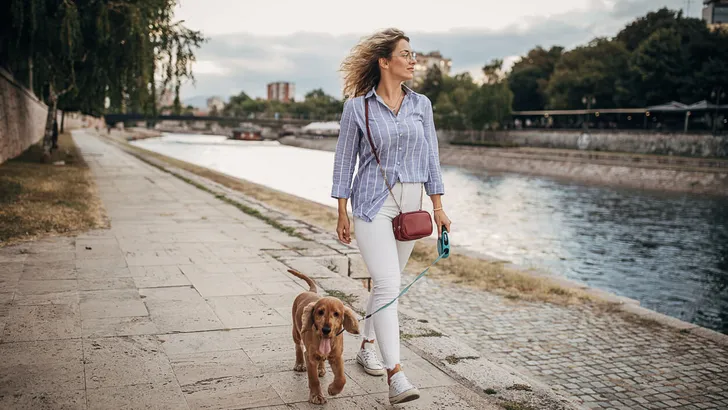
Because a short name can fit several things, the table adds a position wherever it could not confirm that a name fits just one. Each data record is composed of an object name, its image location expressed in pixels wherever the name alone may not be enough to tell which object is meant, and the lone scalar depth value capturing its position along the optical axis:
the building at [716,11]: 88.99
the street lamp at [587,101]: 57.08
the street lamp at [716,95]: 40.50
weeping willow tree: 15.15
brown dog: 3.12
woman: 3.36
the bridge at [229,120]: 80.00
